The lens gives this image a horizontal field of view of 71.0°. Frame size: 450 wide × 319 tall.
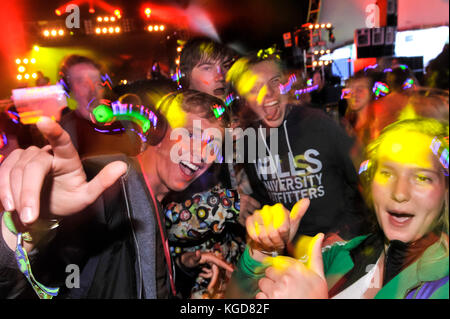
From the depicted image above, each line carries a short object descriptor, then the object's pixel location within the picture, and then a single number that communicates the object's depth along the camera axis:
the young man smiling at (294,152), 1.24
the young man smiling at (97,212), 0.61
